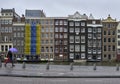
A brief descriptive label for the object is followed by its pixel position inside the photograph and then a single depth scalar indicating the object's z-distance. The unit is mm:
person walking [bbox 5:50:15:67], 19283
